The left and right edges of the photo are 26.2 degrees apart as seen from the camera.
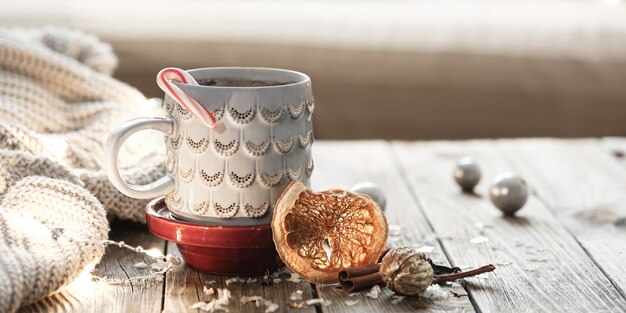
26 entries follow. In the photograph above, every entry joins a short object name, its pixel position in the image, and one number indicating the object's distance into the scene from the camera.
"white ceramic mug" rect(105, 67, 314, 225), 0.84
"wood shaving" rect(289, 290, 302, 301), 0.82
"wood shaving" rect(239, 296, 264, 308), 0.82
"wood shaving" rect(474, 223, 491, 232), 0.99
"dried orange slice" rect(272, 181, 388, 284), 0.84
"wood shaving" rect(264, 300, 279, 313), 0.81
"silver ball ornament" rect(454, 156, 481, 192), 1.10
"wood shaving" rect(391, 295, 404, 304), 0.82
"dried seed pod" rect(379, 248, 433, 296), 0.82
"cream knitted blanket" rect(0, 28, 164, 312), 0.81
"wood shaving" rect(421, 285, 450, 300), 0.83
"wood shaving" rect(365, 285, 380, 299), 0.83
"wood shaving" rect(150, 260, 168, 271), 0.87
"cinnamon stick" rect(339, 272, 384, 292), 0.83
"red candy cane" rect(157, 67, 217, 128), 0.83
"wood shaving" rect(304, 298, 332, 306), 0.81
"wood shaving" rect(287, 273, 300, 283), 0.85
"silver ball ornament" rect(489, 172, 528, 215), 1.02
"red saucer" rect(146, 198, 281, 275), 0.85
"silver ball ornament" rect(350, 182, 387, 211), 1.01
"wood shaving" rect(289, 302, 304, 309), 0.81
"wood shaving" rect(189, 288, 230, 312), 0.81
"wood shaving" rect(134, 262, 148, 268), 0.88
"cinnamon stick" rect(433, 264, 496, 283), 0.85
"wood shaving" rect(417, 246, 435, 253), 0.93
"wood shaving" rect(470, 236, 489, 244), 0.95
